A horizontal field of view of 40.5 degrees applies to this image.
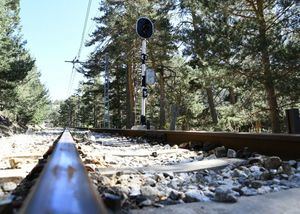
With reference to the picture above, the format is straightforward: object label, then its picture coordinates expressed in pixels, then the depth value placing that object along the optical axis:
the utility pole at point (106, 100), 31.08
